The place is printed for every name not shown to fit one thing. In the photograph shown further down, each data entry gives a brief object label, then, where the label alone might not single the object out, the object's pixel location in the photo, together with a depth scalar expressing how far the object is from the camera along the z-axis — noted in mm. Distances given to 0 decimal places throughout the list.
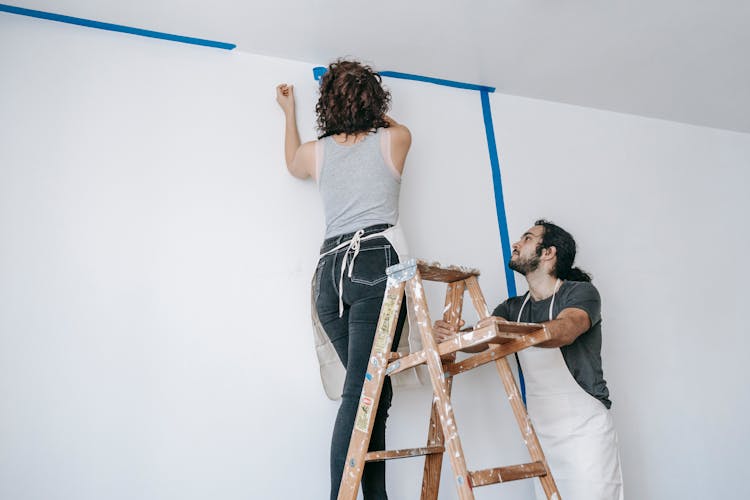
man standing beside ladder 2125
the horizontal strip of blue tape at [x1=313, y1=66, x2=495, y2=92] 2660
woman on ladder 1799
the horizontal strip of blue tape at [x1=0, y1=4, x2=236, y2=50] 2248
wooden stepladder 1600
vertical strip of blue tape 2754
